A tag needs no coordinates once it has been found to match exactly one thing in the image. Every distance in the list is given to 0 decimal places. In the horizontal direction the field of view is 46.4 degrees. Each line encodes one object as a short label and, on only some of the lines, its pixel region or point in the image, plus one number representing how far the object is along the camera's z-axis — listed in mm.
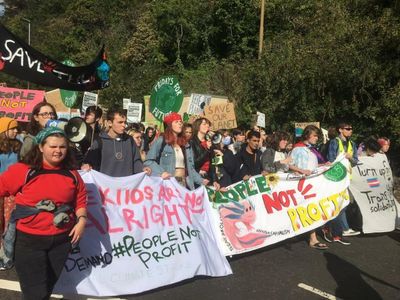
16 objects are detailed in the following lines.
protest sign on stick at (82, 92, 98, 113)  12359
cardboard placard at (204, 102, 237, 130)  12414
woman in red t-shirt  3203
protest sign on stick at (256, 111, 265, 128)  13766
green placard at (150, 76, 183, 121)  7910
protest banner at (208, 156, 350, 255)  5562
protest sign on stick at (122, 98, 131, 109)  16004
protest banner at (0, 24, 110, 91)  4887
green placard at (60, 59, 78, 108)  9781
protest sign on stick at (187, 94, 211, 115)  11906
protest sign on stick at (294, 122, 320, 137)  13388
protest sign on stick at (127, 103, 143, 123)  15094
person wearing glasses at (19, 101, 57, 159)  5012
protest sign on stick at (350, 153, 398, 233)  7289
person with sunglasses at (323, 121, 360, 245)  6852
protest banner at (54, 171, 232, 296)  4453
